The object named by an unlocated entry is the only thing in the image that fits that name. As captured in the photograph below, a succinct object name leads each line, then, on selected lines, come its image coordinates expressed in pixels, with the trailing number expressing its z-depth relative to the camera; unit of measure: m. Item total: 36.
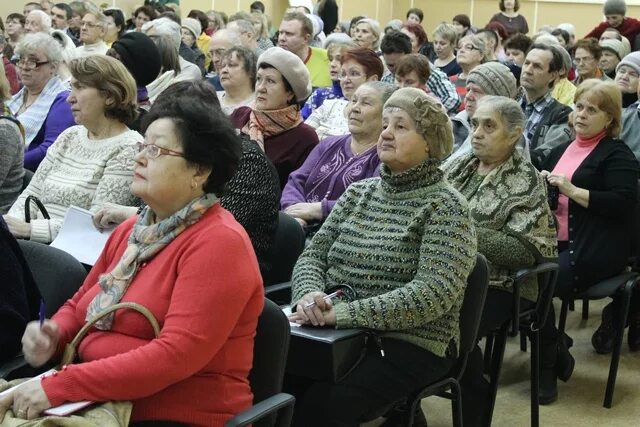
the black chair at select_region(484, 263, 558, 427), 3.13
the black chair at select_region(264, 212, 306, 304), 3.03
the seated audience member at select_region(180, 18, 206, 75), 8.34
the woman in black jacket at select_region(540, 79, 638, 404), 3.77
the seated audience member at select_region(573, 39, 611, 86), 6.77
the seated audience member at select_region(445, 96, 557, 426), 3.15
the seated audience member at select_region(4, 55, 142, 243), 3.32
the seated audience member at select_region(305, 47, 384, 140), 4.87
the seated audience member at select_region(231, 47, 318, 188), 4.09
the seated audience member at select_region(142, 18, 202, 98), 5.54
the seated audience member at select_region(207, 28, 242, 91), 5.88
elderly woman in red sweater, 1.84
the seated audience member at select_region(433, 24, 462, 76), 8.08
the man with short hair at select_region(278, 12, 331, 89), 6.68
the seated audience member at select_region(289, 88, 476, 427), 2.47
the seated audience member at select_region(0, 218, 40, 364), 2.12
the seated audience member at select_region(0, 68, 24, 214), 3.65
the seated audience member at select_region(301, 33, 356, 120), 5.58
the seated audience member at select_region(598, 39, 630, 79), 7.01
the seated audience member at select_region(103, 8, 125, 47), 8.97
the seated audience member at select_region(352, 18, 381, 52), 8.12
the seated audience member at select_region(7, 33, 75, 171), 4.92
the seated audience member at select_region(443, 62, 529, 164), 4.37
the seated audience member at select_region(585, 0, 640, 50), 9.47
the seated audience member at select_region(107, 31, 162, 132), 4.60
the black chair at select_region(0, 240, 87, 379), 2.33
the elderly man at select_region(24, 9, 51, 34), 7.82
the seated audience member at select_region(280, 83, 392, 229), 3.62
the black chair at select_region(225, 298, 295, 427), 2.03
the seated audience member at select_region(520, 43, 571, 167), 4.85
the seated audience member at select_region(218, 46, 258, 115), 4.79
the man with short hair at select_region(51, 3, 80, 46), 9.89
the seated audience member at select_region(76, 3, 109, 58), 7.43
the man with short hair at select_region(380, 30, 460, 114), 5.77
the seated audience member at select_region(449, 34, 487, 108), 6.83
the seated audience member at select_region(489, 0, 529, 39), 11.96
